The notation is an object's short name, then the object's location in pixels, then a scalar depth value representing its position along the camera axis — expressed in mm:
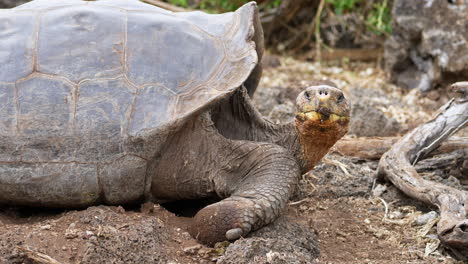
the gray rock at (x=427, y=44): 6211
